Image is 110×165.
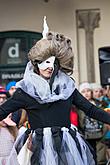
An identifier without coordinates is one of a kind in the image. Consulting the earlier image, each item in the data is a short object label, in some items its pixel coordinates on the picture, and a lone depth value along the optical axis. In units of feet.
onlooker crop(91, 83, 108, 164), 23.17
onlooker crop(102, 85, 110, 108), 22.90
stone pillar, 31.24
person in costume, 11.66
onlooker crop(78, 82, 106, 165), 21.75
